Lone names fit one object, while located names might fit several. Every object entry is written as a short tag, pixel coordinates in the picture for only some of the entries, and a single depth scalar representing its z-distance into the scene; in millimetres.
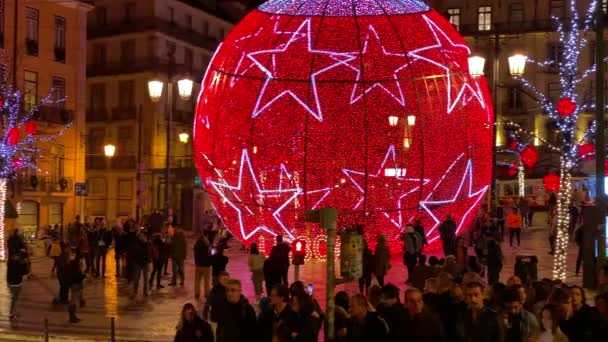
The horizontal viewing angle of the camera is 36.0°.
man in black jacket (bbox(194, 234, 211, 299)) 18453
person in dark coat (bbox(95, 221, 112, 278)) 23594
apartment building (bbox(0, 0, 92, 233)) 39656
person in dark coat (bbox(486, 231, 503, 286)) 17922
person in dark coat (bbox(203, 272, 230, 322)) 9781
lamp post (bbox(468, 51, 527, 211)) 21586
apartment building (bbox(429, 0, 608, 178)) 59688
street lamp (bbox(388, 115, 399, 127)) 21656
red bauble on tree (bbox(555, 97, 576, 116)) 20250
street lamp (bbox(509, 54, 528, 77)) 21656
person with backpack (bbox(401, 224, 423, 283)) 20016
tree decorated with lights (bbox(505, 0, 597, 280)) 20203
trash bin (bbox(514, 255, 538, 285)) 15672
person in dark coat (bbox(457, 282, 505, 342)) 8393
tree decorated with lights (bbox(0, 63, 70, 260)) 30469
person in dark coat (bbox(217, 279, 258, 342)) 9422
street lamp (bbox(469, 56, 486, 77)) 21550
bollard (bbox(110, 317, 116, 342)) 13141
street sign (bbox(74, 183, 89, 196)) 31897
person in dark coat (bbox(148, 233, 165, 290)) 20562
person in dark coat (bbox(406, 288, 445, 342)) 8172
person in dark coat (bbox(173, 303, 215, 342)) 9484
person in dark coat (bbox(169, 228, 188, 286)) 20422
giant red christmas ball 21562
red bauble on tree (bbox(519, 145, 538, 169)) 27000
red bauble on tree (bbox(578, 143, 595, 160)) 30797
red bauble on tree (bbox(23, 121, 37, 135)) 32750
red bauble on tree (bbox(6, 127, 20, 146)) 30281
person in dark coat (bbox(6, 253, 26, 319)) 16453
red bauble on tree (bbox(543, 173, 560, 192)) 25156
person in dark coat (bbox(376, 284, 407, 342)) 8594
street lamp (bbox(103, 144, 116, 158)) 34844
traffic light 16641
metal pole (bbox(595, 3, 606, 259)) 17281
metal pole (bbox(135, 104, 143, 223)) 31545
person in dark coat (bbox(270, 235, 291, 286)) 17625
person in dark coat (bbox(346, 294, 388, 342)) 8547
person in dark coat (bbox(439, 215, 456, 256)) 21875
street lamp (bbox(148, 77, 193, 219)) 25547
